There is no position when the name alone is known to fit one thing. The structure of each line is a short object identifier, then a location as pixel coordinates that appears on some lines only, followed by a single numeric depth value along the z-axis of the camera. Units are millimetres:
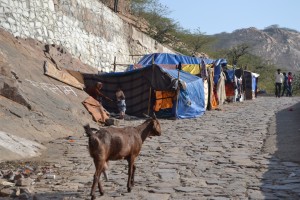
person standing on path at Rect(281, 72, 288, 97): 30894
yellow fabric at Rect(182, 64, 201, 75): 21906
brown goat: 5660
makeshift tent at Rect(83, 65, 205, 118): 16953
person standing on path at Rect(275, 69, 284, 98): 29984
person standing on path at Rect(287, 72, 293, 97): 30969
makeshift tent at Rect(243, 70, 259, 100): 30578
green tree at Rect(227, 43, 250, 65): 54188
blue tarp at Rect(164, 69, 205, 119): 17453
